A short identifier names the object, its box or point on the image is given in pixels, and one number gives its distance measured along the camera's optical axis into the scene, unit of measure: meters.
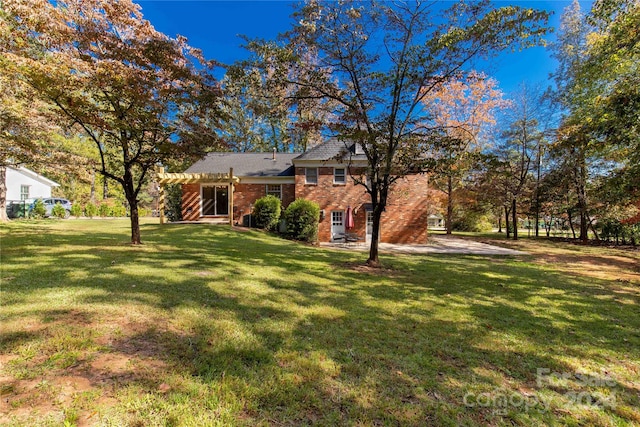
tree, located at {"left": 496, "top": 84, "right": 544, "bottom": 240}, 19.55
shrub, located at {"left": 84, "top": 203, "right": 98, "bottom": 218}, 24.41
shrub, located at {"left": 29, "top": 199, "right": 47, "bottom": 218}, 19.15
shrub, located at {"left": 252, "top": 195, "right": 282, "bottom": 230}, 16.64
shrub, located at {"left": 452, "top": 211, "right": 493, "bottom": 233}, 28.62
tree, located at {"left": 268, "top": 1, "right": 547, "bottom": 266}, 6.43
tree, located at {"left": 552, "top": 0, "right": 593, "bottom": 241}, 16.16
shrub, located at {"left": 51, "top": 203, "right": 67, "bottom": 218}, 20.59
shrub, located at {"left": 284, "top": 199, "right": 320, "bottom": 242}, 15.18
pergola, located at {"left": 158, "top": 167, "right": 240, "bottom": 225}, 15.66
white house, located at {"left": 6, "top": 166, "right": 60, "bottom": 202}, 24.09
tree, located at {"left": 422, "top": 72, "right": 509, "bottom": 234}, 21.30
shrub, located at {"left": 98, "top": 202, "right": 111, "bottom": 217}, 26.43
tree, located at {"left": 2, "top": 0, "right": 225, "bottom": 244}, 6.18
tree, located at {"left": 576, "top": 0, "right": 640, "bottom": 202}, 6.55
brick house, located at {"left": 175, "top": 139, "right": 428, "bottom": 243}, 16.64
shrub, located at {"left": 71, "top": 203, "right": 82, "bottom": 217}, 24.28
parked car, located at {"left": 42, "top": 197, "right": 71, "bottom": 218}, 21.27
